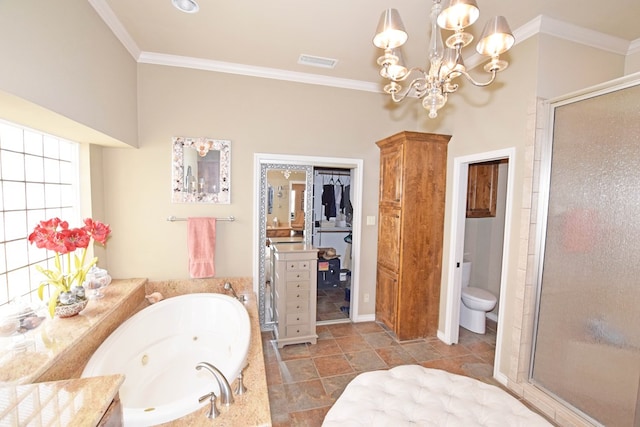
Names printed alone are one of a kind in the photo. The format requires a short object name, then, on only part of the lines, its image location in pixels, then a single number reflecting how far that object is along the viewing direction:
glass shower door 1.66
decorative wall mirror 2.89
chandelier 1.23
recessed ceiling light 1.99
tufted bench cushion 1.41
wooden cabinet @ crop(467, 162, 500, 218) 3.57
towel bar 2.88
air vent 2.76
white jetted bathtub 1.86
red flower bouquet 1.76
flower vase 1.86
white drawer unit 2.95
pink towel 2.89
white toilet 3.22
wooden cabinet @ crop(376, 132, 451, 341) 2.98
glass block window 1.76
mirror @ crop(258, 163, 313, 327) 3.17
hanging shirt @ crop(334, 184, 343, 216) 4.08
